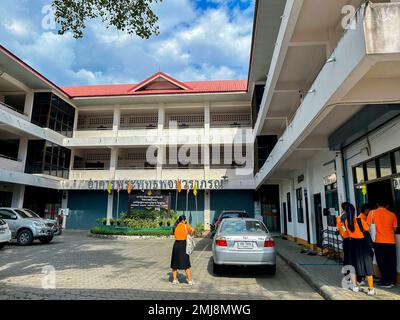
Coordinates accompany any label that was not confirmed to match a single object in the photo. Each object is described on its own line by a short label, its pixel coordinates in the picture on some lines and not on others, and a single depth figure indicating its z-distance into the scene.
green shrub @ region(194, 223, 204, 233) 21.17
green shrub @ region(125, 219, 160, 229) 19.80
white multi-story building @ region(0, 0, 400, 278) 5.53
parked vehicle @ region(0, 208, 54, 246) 14.24
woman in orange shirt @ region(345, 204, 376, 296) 5.86
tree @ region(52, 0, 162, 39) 7.74
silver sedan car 7.42
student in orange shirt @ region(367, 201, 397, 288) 6.10
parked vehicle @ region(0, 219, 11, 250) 12.03
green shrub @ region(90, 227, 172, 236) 19.02
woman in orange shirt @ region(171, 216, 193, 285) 6.90
